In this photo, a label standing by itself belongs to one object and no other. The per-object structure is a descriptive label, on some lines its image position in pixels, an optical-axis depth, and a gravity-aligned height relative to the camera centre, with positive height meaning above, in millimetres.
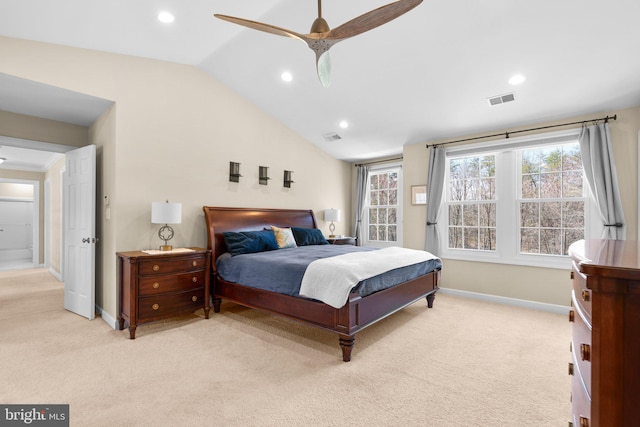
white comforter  2672 -580
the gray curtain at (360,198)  6574 +285
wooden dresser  808 -351
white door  3709 -229
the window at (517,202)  4148 +139
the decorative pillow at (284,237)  4484 -387
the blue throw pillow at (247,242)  3965 -406
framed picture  5324 +295
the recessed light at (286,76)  4022 +1793
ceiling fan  1927 +1260
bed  2721 -911
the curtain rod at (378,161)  6172 +1044
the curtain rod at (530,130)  3746 +1144
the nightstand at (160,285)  3199 -816
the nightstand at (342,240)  5617 -543
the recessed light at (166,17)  2908 +1872
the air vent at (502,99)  3762 +1411
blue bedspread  3031 -656
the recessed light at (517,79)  3426 +1491
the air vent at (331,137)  5478 +1350
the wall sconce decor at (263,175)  5000 +592
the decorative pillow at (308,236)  4855 -405
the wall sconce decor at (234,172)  4605 +593
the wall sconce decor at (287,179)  5402 +569
